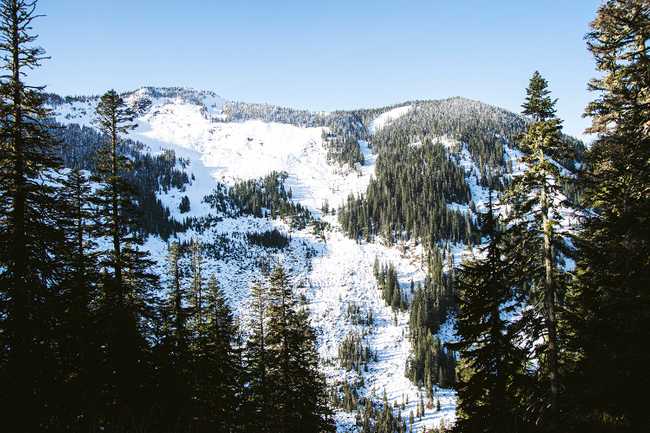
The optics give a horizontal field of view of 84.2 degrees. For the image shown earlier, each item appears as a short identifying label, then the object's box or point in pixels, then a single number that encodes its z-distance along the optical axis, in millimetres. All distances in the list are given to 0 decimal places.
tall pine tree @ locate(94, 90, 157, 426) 16359
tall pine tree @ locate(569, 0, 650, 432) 9203
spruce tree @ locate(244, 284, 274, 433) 21953
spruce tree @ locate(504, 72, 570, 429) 12805
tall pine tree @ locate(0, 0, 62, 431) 10914
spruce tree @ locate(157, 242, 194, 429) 19359
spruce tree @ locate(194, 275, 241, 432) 21438
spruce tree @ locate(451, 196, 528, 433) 13875
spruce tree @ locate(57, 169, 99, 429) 12125
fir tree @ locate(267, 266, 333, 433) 21047
